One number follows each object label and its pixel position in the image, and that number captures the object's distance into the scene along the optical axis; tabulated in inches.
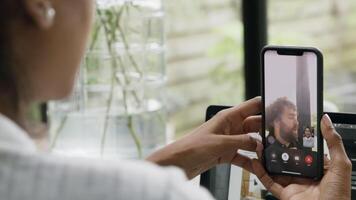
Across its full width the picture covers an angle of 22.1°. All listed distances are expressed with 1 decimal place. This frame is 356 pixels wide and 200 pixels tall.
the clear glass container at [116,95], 63.5
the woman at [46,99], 27.5
